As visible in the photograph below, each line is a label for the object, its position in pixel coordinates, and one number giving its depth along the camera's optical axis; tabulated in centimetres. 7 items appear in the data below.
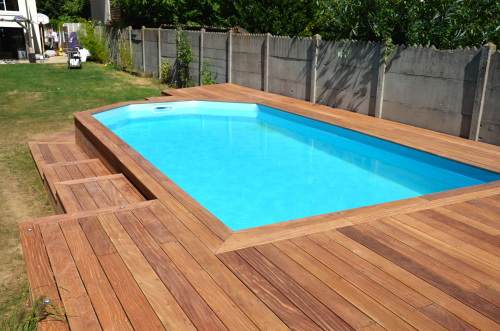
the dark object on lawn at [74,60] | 1717
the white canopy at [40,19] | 2262
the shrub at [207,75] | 1210
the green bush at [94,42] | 1948
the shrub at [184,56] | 1273
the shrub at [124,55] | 1678
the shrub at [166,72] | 1391
